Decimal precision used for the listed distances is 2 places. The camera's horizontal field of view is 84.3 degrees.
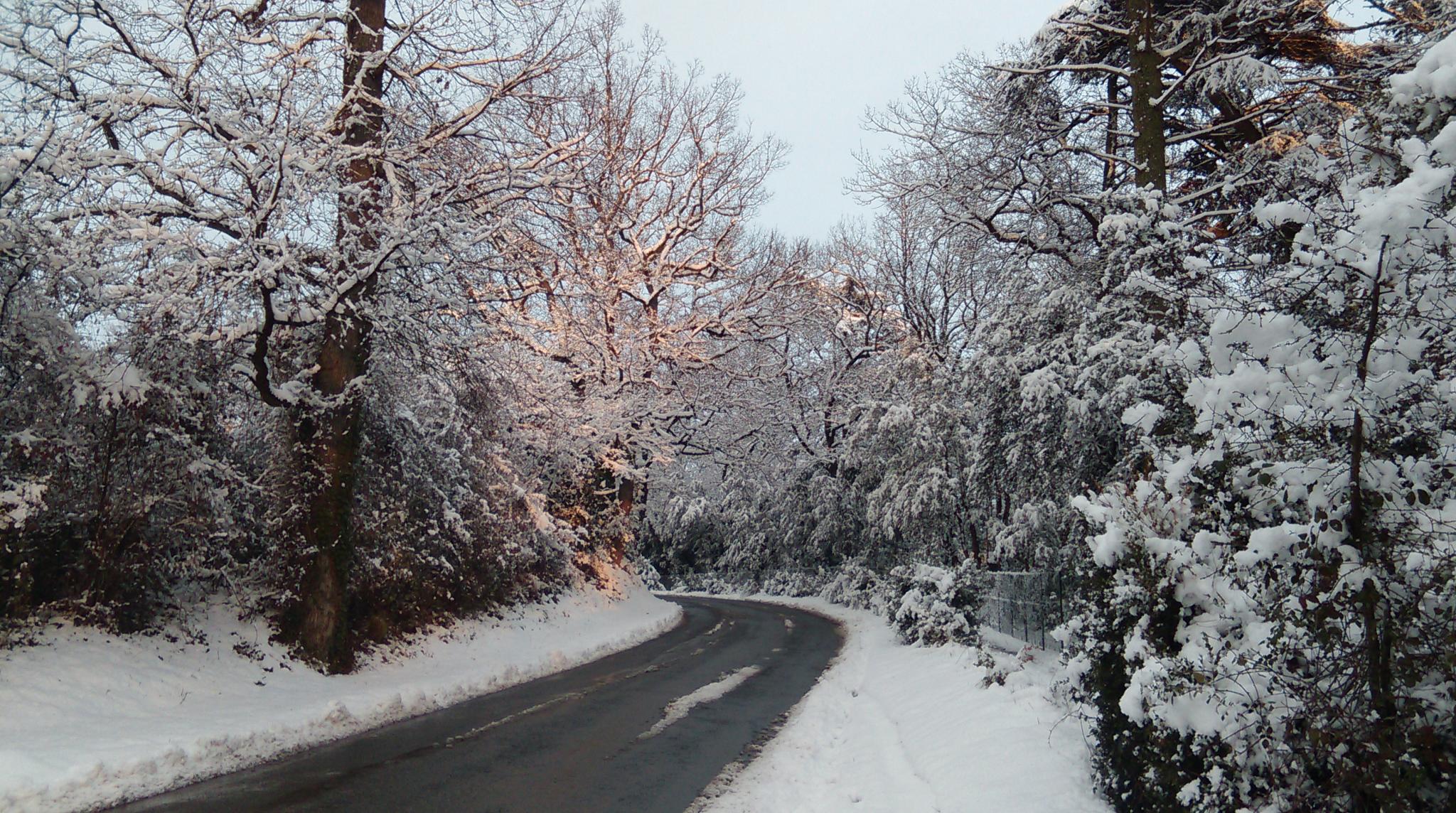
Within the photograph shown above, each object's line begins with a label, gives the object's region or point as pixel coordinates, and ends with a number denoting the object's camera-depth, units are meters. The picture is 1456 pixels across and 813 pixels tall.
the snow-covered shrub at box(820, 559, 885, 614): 26.80
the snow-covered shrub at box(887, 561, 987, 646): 14.65
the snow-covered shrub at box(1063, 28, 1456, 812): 3.12
